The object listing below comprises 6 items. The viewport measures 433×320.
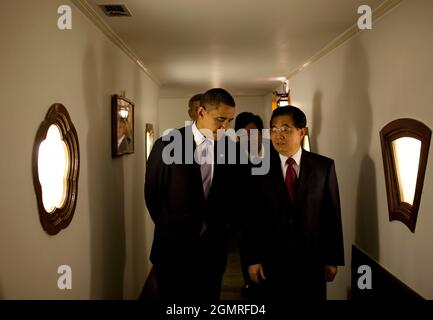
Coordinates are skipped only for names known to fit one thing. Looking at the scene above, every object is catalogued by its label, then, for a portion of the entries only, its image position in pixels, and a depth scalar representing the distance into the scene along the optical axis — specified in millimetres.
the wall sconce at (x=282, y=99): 5480
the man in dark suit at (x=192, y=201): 2357
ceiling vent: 2471
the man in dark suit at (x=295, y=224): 2266
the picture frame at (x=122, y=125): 3170
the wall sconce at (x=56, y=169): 1770
